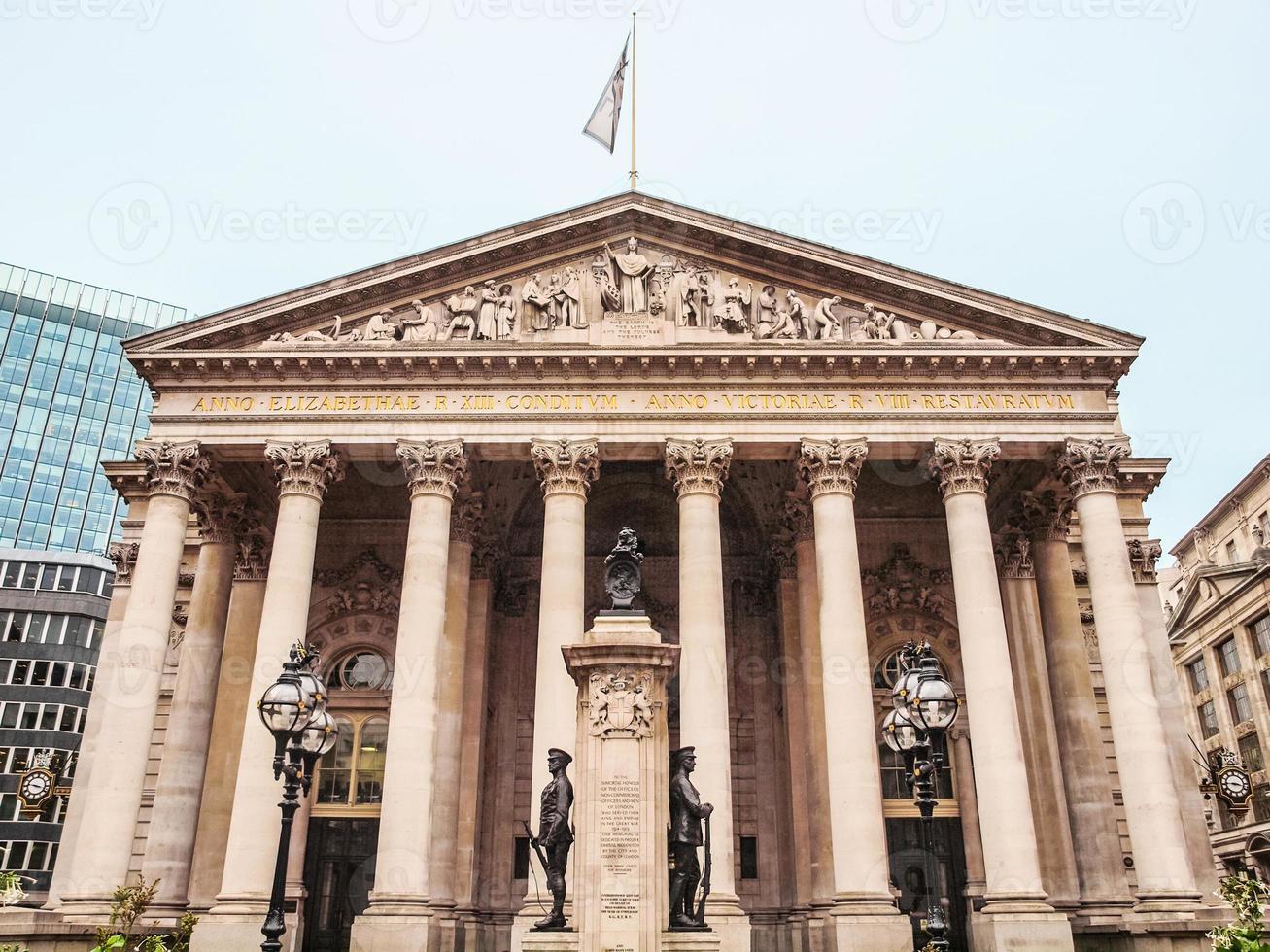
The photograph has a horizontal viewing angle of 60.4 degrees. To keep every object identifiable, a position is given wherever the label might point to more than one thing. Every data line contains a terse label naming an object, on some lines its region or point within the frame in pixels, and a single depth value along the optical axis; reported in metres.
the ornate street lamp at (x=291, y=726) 14.33
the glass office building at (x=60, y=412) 93.44
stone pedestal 14.04
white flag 32.34
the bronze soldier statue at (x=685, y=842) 14.65
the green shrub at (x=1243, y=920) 12.93
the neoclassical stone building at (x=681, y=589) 25.33
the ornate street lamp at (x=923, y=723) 14.83
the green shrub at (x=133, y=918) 22.11
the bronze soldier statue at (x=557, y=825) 14.56
